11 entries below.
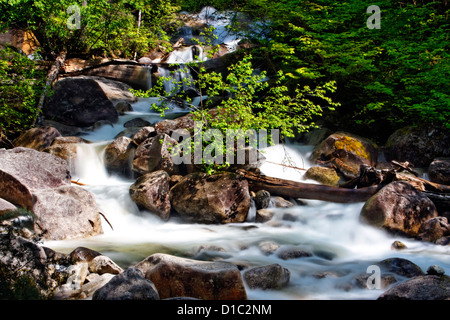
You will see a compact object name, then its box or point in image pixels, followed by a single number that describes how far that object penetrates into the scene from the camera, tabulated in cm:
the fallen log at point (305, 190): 691
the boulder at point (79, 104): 1095
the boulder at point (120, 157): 881
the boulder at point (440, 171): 814
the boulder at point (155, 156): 783
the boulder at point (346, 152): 920
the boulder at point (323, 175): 859
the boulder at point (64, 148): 849
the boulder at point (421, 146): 962
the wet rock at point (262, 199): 734
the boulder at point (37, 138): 890
